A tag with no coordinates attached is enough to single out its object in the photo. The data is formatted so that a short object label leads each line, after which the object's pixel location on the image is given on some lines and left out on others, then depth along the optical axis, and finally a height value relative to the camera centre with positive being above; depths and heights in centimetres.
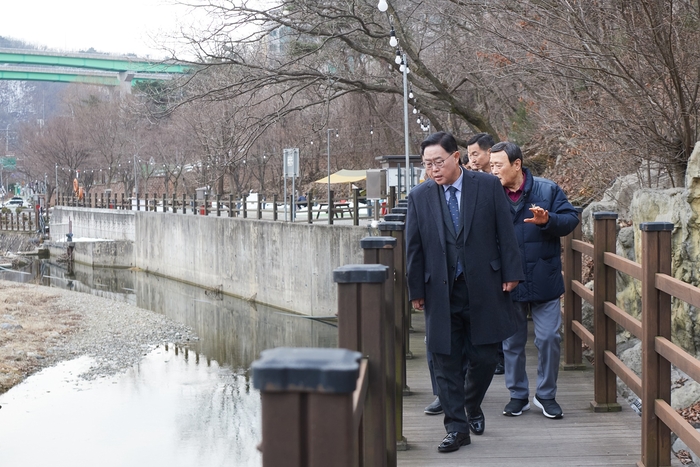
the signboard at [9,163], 9362 +513
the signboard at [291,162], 2881 +151
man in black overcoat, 478 -30
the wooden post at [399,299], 539 -60
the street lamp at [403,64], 1683 +292
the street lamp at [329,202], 2652 +16
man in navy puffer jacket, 575 -44
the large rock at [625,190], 1150 +19
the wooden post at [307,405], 151 -36
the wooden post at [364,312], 289 -35
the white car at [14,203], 8438 +75
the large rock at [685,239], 819 -35
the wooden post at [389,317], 439 -57
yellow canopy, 3847 +138
